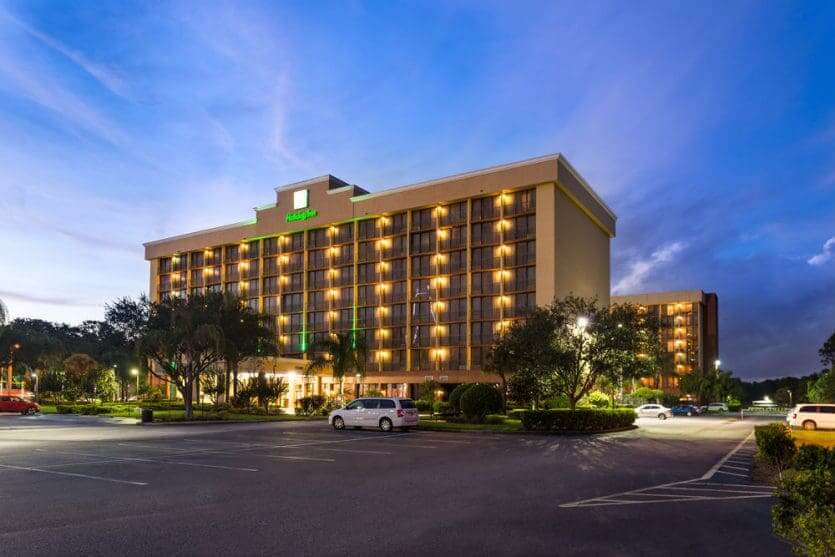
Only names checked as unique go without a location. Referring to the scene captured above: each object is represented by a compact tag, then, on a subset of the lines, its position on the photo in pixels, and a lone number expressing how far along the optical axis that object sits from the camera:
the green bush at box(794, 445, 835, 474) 12.66
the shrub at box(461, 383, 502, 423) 40.44
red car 51.81
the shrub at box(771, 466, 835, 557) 5.72
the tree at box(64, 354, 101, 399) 61.25
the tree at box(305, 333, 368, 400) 54.50
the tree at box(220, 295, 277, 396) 49.31
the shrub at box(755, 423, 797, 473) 17.01
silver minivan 34.81
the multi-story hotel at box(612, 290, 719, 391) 143.12
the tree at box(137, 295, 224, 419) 44.25
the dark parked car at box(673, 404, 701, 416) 67.19
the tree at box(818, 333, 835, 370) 83.56
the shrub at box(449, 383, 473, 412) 48.26
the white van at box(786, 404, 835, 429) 38.19
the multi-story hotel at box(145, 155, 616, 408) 75.94
